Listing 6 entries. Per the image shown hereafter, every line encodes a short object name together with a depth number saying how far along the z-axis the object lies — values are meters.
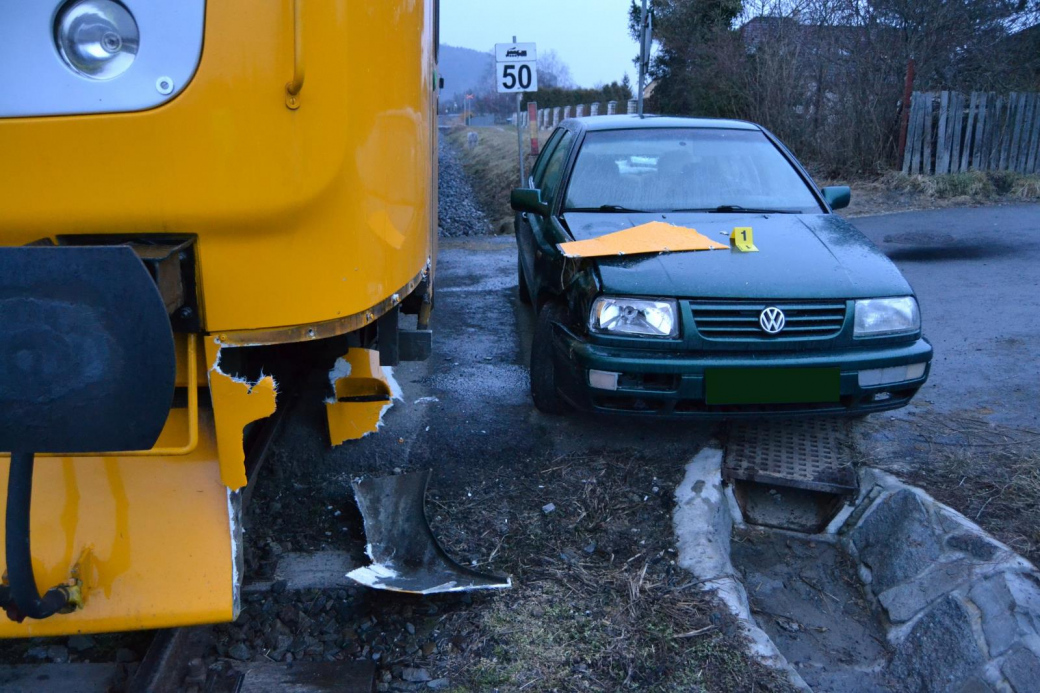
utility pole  12.02
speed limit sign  12.31
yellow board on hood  3.96
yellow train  1.69
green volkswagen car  3.62
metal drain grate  3.84
